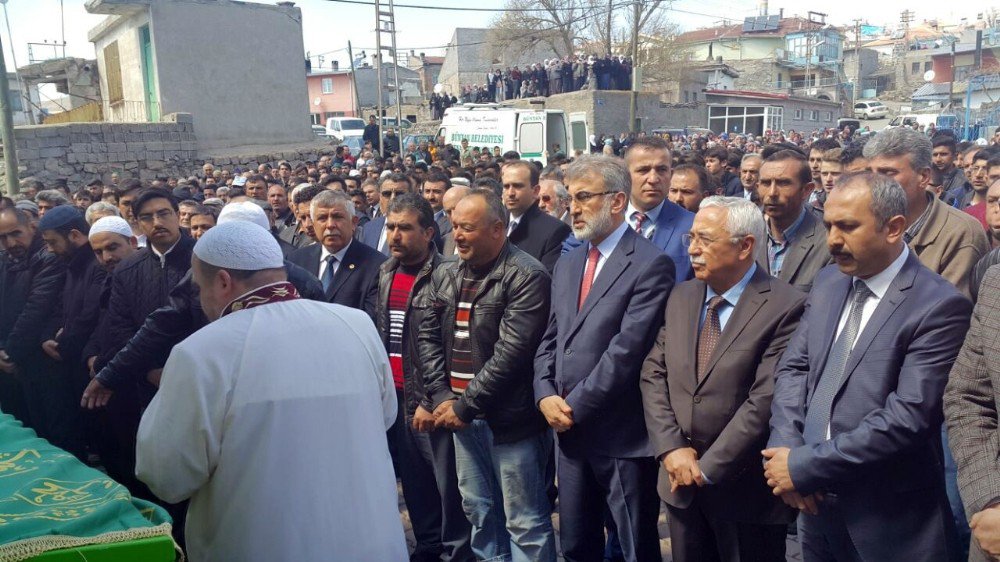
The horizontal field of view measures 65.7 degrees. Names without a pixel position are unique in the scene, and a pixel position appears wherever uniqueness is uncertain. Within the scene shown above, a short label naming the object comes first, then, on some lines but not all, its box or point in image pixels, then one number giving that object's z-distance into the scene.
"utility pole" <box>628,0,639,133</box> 22.92
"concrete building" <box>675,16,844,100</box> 59.84
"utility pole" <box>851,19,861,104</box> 67.75
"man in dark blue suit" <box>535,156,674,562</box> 3.48
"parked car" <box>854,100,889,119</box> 48.33
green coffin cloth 2.25
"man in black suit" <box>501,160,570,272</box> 5.34
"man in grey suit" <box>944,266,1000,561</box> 2.35
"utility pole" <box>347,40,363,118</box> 43.05
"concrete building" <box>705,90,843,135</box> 40.59
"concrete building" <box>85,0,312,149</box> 21.67
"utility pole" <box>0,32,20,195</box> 12.11
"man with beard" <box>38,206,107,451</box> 5.26
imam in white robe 2.35
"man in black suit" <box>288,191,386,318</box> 4.90
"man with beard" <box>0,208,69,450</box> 5.58
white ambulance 17.98
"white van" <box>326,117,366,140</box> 33.97
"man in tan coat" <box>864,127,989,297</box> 3.61
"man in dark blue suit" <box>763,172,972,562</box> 2.64
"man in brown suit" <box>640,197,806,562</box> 3.10
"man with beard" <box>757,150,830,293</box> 4.21
